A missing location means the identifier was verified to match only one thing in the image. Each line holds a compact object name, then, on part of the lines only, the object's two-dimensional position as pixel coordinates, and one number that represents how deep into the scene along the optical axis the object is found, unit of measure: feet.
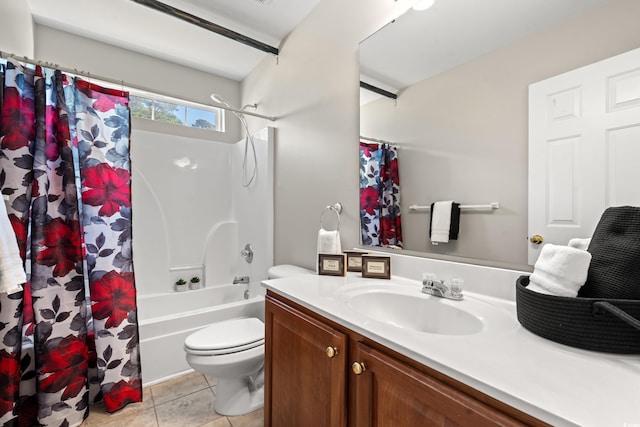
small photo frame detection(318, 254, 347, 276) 4.42
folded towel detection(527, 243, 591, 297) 2.24
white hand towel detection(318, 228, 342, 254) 4.88
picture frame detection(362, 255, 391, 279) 4.25
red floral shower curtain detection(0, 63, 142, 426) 4.48
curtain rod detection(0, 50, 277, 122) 4.53
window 8.71
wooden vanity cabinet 1.86
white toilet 4.77
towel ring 5.54
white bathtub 6.03
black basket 1.93
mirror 2.86
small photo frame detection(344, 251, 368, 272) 4.59
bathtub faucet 8.09
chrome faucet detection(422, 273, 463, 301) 3.34
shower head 7.43
